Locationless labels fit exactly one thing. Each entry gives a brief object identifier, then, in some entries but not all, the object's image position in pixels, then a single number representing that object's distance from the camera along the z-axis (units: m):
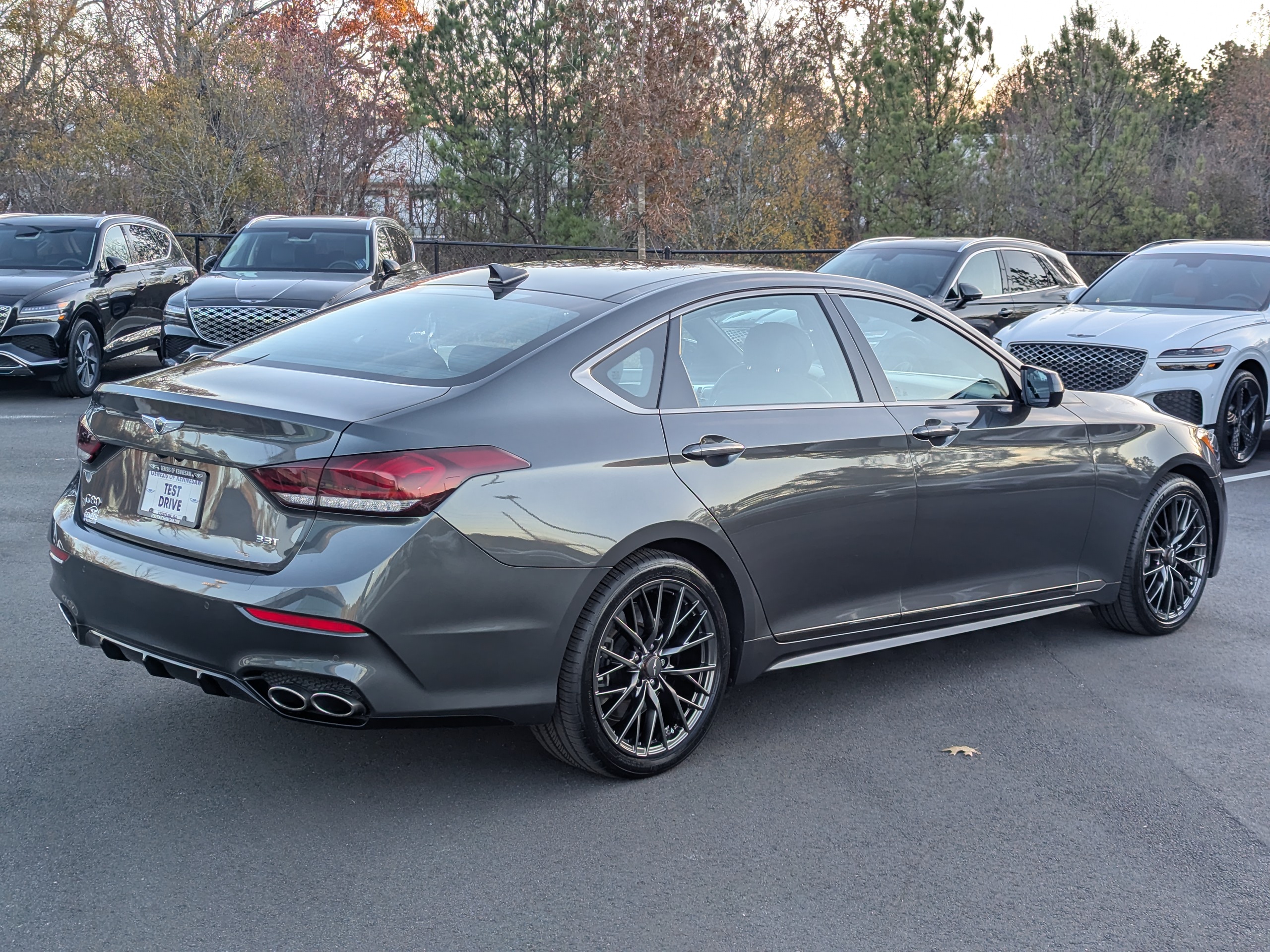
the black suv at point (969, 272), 13.06
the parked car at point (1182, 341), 10.30
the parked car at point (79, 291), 12.78
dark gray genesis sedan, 3.71
